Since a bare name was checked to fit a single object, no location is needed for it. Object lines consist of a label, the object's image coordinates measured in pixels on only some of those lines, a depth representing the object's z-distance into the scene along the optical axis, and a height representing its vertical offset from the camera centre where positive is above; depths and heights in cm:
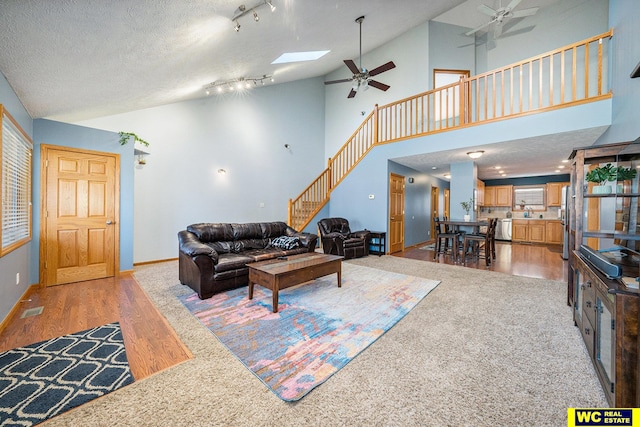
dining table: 539 -35
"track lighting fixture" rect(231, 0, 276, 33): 284 +227
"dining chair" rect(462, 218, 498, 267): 543 -69
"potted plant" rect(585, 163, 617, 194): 234 +36
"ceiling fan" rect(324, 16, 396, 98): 530 +302
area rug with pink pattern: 187 -116
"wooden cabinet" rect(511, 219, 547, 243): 848 -60
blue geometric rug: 152 -120
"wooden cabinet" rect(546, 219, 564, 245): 820 -62
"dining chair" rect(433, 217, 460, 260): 580 -64
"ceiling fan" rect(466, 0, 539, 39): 488 +408
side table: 635 -79
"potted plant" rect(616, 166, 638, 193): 216 +35
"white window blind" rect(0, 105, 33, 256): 271 +29
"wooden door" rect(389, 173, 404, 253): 658 -4
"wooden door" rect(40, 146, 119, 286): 380 -11
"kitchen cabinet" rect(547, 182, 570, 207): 833 +67
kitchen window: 881 +56
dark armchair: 585 -67
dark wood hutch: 136 -42
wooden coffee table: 290 -75
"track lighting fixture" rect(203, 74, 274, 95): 518 +271
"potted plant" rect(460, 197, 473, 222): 603 +15
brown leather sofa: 334 -65
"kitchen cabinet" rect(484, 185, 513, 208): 926 +66
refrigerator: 571 +1
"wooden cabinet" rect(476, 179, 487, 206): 860 +77
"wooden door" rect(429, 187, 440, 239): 912 +26
